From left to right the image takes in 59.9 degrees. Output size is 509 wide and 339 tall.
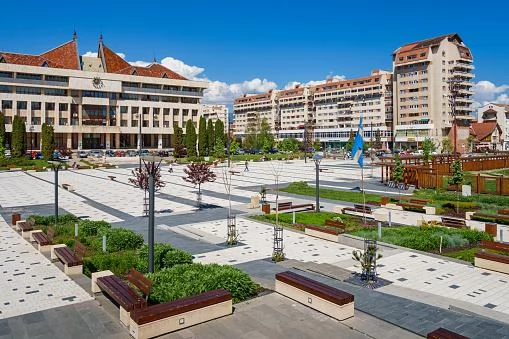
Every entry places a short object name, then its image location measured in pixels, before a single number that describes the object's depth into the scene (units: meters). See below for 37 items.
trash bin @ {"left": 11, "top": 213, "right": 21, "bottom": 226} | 20.25
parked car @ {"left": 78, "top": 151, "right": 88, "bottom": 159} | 72.07
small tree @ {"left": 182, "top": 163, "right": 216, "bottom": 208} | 26.23
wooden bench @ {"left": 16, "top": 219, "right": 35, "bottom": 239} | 17.50
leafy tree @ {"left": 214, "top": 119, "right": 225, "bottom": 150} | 82.38
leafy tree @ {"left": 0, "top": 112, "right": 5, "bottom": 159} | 58.57
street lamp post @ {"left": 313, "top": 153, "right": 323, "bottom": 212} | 23.22
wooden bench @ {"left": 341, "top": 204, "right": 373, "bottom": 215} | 21.44
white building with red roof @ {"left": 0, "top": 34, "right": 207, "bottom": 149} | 78.50
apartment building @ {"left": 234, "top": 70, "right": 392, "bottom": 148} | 109.44
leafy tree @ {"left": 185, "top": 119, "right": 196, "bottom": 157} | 74.81
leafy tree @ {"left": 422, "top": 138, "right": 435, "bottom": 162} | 45.09
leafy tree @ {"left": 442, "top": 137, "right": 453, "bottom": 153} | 77.25
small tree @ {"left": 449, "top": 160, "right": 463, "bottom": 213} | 30.16
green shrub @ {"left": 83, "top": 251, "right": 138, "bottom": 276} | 12.49
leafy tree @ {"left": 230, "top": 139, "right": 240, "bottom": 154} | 80.44
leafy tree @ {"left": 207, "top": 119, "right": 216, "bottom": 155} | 80.00
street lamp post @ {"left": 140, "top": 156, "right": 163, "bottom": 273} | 10.26
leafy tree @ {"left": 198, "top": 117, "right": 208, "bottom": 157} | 78.00
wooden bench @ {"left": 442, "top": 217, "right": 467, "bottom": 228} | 18.50
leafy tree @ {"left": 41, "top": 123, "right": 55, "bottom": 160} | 62.09
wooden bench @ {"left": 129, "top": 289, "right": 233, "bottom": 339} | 7.66
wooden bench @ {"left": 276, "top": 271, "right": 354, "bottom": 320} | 8.46
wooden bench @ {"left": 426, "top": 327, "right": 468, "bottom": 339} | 6.85
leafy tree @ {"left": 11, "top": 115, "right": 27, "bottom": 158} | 60.38
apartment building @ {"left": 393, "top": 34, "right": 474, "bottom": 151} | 93.19
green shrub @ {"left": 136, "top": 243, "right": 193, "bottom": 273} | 12.06
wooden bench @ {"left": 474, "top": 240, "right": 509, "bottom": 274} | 12.53
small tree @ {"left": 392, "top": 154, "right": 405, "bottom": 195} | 34.56
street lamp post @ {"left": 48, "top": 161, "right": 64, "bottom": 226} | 18.57
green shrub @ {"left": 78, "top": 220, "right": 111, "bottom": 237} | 16.92
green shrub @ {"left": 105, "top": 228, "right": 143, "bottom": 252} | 14.70
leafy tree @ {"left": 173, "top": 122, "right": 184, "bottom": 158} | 73.94
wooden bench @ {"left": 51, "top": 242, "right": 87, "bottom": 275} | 12.31
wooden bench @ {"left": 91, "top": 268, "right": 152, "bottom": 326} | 8.38
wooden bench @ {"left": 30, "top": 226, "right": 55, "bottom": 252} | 15.14
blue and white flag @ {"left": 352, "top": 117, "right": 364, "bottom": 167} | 22.70
